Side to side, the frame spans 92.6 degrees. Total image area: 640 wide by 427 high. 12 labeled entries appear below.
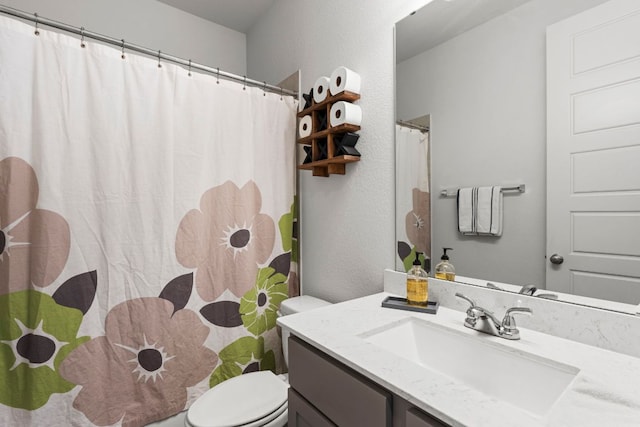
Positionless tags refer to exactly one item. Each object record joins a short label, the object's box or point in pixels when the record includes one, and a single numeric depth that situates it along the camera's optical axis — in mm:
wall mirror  790
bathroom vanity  557
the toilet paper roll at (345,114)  1380
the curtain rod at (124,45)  1156
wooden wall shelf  1424
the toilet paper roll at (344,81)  1396
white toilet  1157
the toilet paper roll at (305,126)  1606
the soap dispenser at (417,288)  1115
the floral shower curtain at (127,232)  1188
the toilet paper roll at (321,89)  1490
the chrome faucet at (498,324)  851
